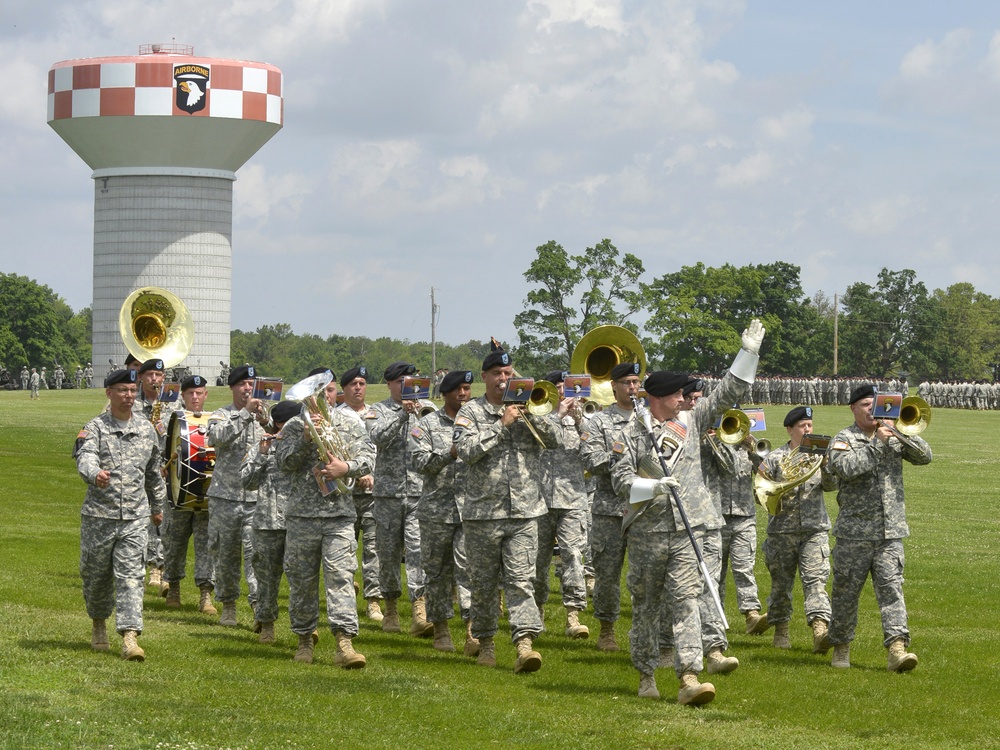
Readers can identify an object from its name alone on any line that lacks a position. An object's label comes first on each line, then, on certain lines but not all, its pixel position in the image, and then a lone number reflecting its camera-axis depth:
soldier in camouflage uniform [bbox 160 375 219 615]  15.88
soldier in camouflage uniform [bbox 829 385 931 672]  12.70
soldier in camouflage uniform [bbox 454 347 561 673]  12.55
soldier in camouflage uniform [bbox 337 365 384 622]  15.16
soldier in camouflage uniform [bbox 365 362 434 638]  14.95
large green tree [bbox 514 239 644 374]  88.06
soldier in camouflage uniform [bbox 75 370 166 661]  12.69
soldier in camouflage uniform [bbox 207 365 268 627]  14.83
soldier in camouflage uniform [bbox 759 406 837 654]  14.04
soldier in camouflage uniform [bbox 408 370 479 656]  13.48
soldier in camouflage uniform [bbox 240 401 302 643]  13.45
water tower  85.56
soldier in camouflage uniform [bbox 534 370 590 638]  14.66
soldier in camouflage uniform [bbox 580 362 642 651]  13.39
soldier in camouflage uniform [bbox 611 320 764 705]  11.05
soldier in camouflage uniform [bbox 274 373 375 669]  12.55
